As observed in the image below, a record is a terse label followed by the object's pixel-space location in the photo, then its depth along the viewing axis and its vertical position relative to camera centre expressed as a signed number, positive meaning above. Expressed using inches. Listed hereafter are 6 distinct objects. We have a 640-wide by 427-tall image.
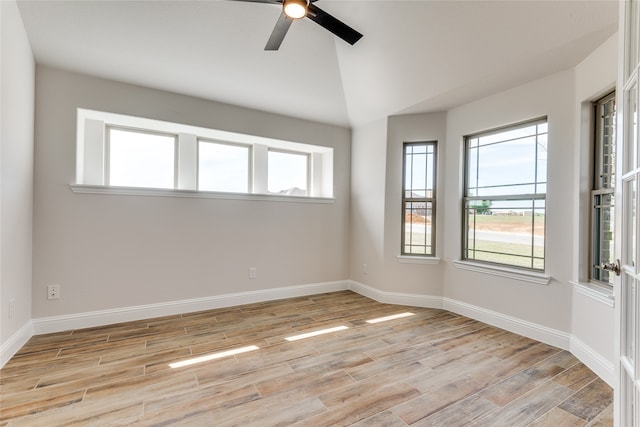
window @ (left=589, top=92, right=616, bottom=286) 87.2 +8.5
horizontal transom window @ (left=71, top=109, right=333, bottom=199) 119.9 +24.3
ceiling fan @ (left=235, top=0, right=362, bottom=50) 75.3 +54.8
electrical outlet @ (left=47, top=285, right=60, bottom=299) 105.1 -31.1
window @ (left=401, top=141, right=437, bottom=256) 144.5 +7.3
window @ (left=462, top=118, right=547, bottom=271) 109.3 +8.0
